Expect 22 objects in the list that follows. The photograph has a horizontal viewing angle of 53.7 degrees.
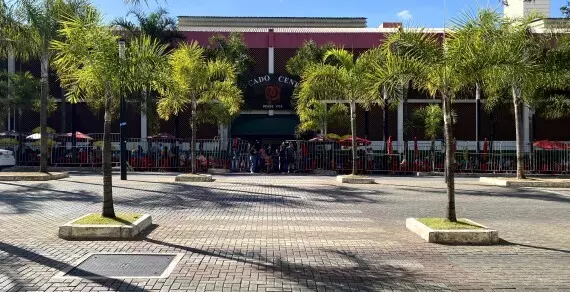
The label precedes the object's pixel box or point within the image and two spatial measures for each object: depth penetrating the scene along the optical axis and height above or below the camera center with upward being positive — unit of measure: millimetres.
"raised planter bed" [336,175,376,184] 19828 -1146
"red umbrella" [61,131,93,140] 30244 +610
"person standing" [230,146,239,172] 27156 -491
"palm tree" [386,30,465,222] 9547 +1352
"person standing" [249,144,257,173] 27000 -587
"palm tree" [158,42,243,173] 19297 +2329
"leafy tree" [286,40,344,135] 31141 +2187
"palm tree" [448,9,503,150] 9250 +1709
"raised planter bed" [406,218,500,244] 8852 -1402
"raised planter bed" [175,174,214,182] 19578 -1046
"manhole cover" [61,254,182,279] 6742 -1502
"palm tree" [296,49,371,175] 19375 +2363
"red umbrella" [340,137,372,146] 29138 +342
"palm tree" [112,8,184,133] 29625 +6454
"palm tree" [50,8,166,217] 9406 +1473
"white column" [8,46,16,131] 35300 +5015
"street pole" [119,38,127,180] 19344 -166
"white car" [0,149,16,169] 24156 -421
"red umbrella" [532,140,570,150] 26578 +99
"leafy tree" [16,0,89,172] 11508 +2946
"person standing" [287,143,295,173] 27117 -569
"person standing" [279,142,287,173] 27141 -639
